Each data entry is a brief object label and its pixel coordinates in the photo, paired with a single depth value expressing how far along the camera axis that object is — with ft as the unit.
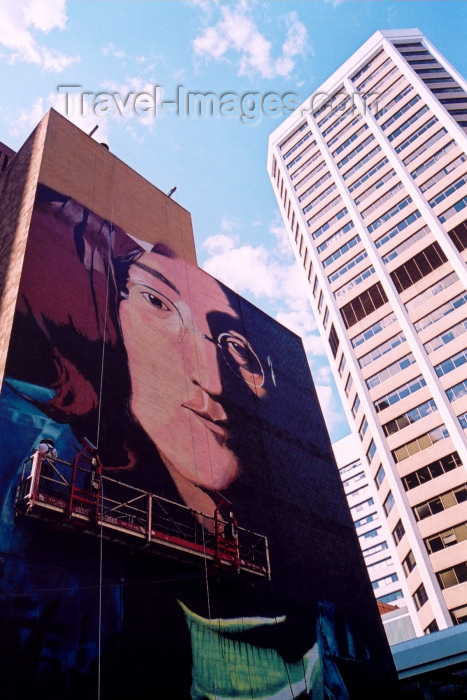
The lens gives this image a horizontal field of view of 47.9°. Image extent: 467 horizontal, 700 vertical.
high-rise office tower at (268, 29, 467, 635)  144.46
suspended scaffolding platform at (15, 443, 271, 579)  45.73
